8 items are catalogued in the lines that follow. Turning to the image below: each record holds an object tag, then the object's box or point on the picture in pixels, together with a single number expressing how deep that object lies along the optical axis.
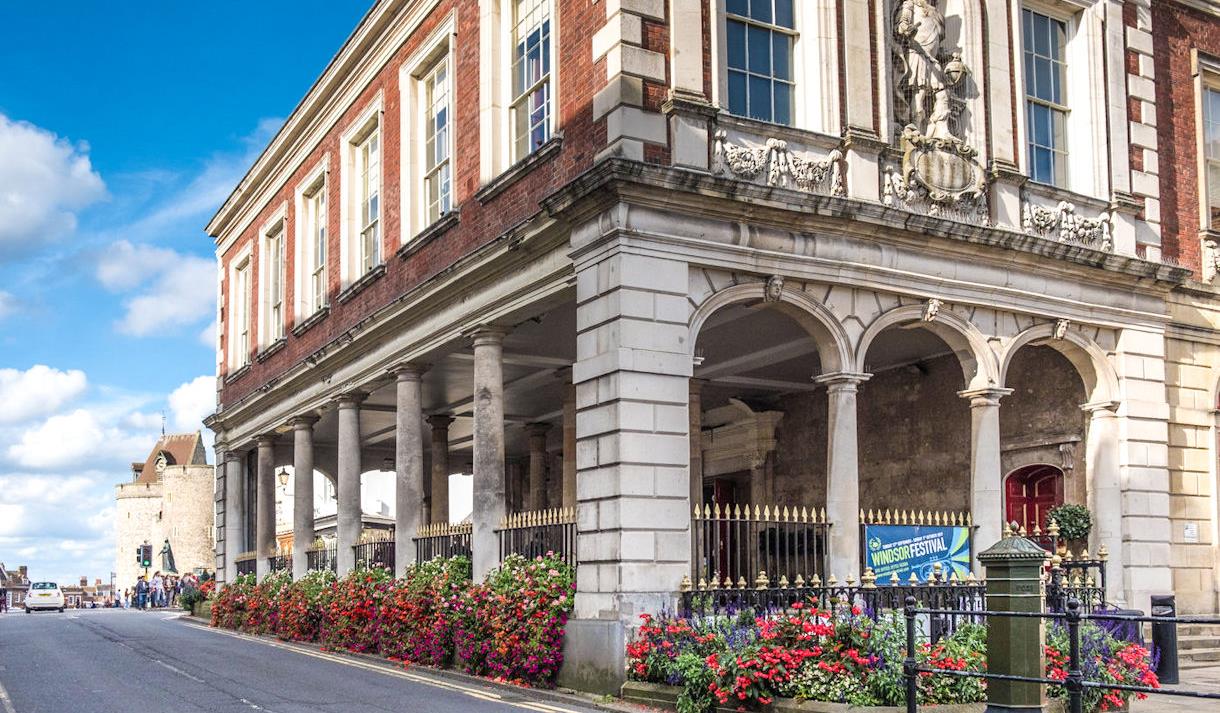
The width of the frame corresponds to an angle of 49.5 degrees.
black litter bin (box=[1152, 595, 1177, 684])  14.98
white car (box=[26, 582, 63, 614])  50.50
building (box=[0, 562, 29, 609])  72.44
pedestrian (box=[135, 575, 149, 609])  52.61
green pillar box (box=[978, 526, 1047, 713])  9.80
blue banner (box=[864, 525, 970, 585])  15.35
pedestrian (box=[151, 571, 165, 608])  54.25
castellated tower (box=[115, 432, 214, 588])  74.62
